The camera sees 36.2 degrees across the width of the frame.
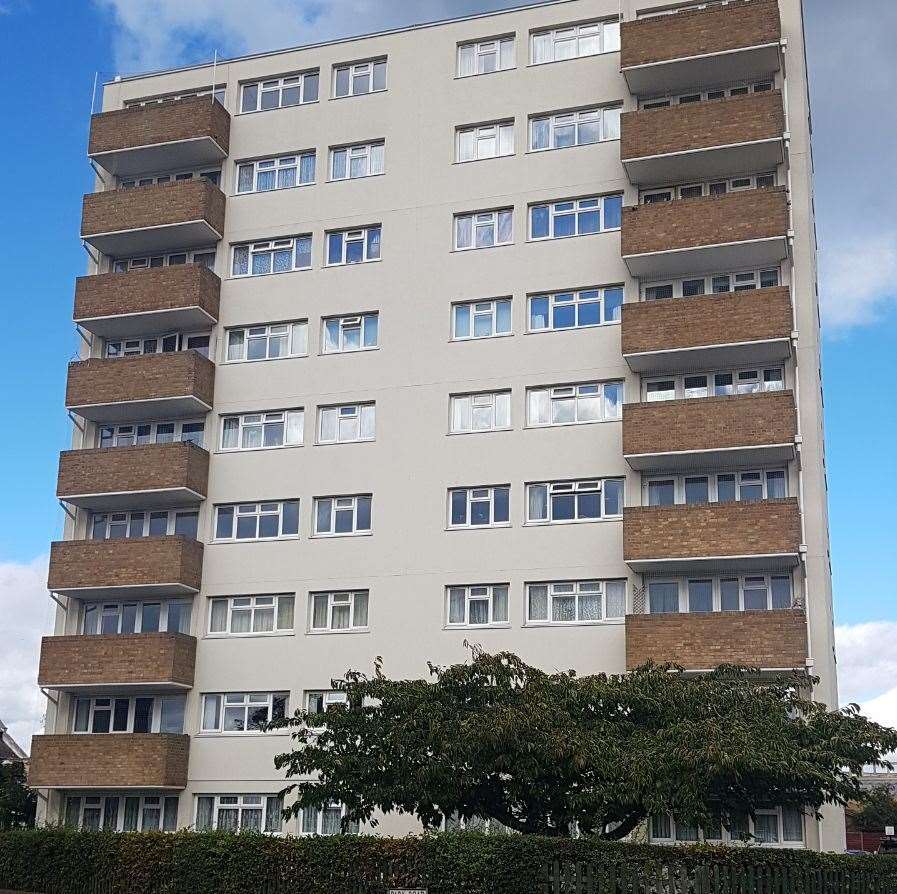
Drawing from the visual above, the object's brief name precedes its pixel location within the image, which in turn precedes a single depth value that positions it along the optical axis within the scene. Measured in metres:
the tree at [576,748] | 24.17
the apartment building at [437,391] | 33.56
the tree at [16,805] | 37.19
